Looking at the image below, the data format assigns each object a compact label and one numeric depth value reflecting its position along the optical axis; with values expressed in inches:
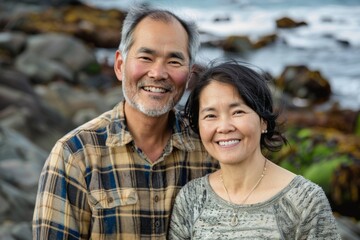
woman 114.7
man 128.6
